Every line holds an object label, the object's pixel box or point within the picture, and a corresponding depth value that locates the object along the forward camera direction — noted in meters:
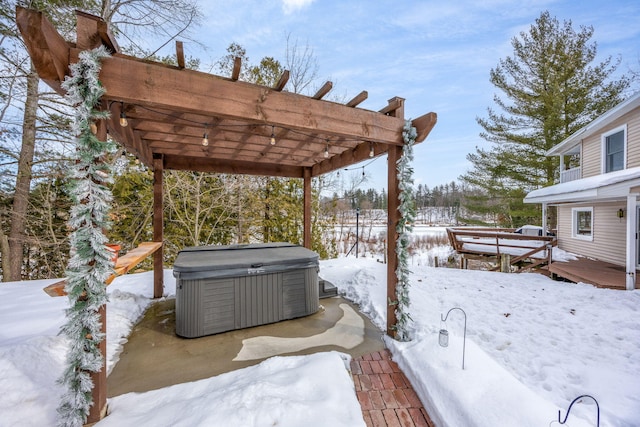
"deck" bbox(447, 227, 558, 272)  8.07
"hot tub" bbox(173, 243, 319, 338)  3.01
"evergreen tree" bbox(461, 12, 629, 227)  10.55
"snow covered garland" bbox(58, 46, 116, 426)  1.63
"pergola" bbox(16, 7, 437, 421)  1.70
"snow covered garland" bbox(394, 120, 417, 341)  2.79
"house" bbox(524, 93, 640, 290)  5.26
